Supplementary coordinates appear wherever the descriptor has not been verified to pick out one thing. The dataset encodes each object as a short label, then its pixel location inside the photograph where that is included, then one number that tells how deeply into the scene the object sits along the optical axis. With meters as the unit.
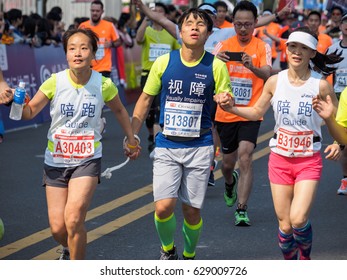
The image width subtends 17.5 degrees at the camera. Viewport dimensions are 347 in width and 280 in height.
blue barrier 17.19
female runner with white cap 7.81
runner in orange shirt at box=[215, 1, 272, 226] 10.07
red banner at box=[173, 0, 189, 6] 41.12
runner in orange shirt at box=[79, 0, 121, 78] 16.91
